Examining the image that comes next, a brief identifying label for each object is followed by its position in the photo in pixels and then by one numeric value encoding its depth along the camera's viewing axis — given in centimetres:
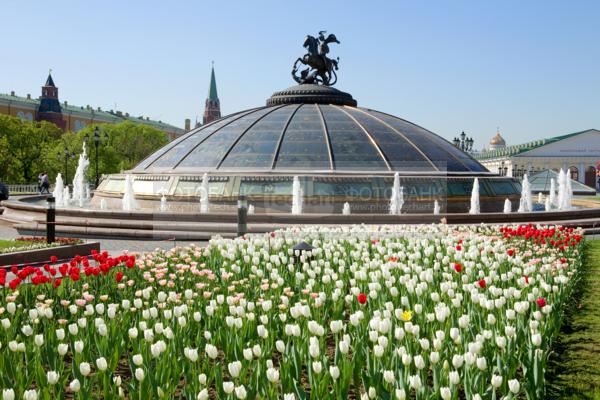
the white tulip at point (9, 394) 353
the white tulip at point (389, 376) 378
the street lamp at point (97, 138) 3412
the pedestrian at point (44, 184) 3274
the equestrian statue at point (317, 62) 2864
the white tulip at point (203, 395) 355
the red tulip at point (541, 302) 546
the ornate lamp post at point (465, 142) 4591
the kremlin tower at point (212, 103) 14612
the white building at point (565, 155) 9712
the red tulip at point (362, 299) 539
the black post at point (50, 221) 1305
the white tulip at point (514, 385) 367
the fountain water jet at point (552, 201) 2866
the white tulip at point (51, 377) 388
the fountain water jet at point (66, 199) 2617
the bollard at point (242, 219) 1419
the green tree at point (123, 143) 5925
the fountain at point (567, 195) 2571
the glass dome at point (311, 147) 2262
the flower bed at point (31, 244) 1167
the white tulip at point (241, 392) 354
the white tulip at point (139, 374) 383
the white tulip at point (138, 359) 412
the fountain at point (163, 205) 2084
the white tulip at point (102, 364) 416
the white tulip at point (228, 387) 360
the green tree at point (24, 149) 5506
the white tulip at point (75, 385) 379
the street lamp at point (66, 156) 5122
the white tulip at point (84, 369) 404
